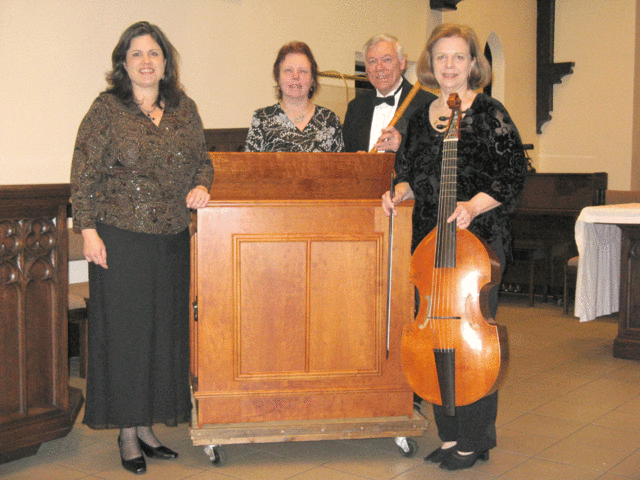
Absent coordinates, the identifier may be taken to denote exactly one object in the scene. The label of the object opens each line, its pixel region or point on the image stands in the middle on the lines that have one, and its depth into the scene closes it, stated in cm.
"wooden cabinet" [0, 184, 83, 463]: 275
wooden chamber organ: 281
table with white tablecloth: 480
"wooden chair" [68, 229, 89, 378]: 411
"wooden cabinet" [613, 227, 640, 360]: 481
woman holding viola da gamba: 262
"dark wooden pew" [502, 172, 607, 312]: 696
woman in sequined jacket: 269
